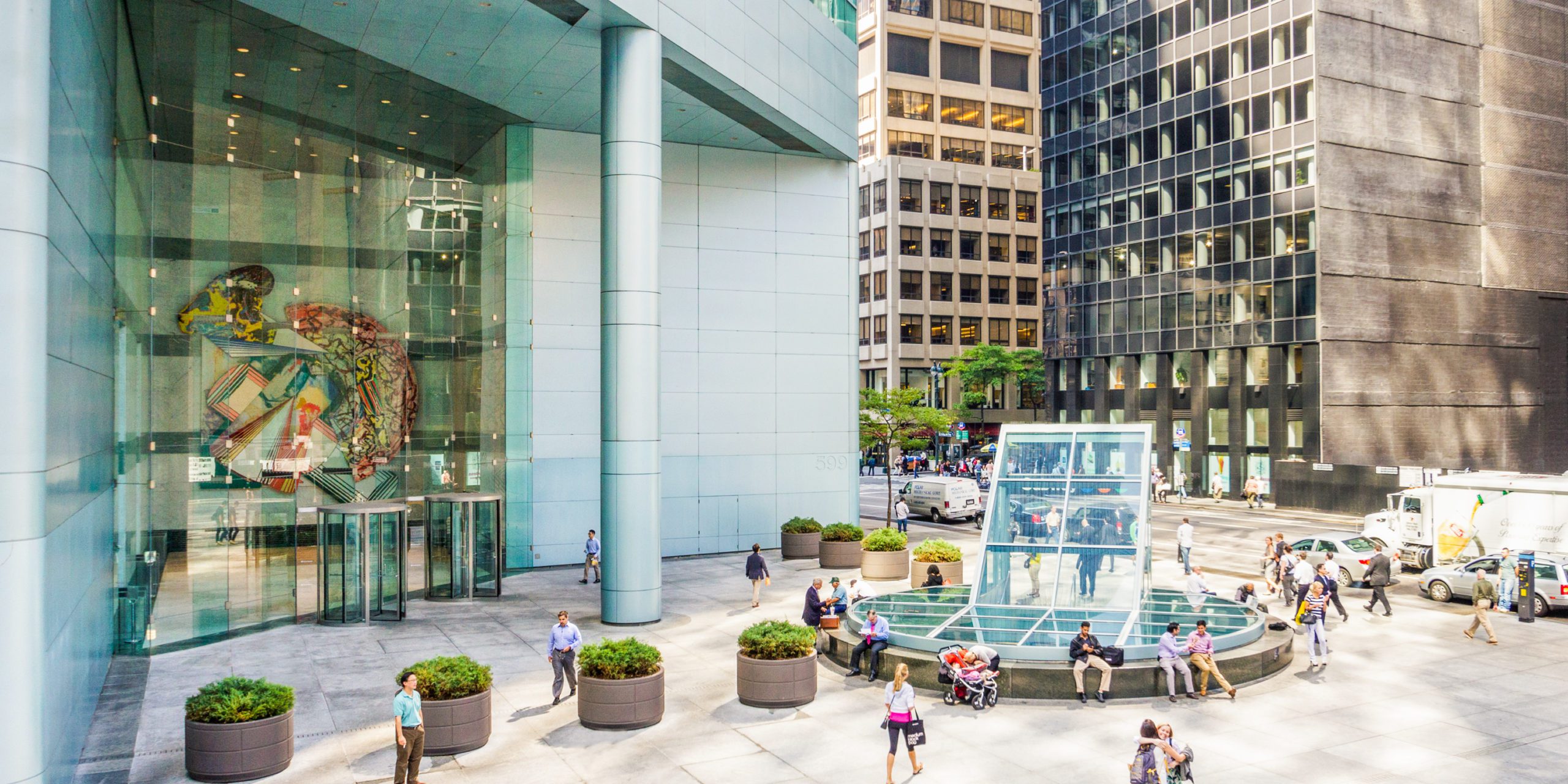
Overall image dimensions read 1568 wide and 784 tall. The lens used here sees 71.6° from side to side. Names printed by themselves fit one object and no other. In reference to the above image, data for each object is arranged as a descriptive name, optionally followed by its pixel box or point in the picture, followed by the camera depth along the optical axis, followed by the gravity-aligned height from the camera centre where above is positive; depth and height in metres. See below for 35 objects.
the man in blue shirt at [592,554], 27.08 -3.60
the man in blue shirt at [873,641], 17.62 -3.80
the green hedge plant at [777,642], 16.14 -3.49
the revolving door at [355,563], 22.16 -3.16
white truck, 27.89 -3.10
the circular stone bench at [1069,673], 16.45 -4.17
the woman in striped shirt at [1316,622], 18.27 -3.69
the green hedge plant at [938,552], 26.80 -3.63
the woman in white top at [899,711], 12.72 -3.58
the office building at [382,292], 12.23 +2.43
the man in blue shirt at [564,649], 16.08 -3.55
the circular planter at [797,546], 31.97 -4.06
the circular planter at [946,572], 26.69 -4.09
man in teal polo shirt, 12.23 -3.66
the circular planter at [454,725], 13.71 -4.00
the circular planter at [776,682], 15.99 -4.06
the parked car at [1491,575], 23.73 -4.12
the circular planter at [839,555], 30.17 -4.11
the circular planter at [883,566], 28.58 -4.19
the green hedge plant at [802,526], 32.38 -3.53
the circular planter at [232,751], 12.72 -3.98
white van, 43.88 -3.75
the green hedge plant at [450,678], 13.84 -3.44
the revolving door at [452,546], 25.08 -3.14
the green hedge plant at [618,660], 14.94 -3.47
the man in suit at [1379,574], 23.73 -3.74
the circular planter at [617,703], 14.82 -4.02
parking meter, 23.30 -4.00
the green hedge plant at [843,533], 30.53 -3.54
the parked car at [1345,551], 28.38 -3.92
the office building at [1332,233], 53.09 +8.94
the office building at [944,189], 88.94 +18.19
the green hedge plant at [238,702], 12.87 -3.47
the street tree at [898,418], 42.44 -0.45
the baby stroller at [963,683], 16.06 -4.12
